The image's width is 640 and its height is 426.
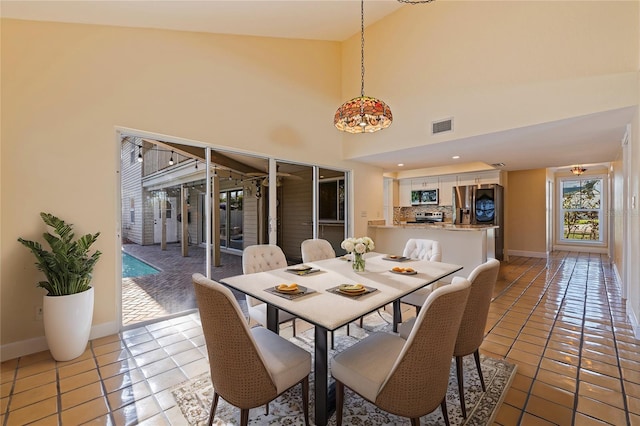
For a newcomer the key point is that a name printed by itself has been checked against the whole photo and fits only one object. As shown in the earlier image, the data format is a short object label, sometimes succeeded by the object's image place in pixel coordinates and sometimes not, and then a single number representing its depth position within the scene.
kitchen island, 4.68
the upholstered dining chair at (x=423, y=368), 1.21
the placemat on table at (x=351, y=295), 1.75
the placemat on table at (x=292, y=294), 1.73
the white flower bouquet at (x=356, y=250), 2.44
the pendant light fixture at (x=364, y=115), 2.35
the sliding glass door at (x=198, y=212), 3.42
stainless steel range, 7.44
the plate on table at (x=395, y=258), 2.89
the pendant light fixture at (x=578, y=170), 7.19
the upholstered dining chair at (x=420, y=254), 2.65
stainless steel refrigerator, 6.42
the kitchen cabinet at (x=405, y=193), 7.80
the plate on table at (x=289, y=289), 1.80
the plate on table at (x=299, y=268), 2.46
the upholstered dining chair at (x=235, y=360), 1.28
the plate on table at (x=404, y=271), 2.31
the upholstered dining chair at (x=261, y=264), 2.34
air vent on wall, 3.87
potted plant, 2.29
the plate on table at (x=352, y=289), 1.77
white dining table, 1.52
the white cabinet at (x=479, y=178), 6.50
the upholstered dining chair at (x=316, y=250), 3.20
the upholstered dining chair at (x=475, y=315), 1.70
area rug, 1.67
